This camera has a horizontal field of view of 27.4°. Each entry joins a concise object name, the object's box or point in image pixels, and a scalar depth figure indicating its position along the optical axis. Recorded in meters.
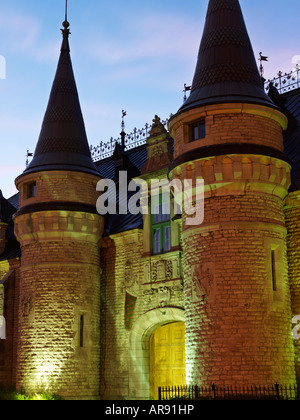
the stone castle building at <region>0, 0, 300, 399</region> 16.48
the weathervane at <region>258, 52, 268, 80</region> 25.66
